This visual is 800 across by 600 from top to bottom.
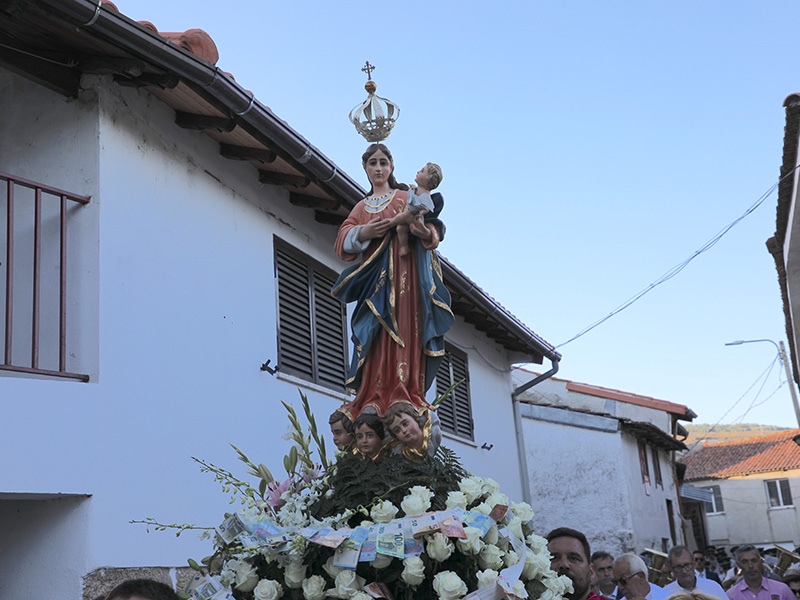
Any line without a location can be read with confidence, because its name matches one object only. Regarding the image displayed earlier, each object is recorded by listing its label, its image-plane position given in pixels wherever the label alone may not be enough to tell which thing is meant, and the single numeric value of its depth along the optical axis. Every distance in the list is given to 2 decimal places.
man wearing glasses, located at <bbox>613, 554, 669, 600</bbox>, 5.38
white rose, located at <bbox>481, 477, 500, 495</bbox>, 3.73
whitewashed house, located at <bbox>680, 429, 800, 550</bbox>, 39.85
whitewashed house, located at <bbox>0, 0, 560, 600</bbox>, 5.66
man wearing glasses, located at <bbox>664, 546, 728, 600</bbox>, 7.14
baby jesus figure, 4.61
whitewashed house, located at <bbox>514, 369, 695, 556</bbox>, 20.39
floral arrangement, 3.34
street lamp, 24.69
